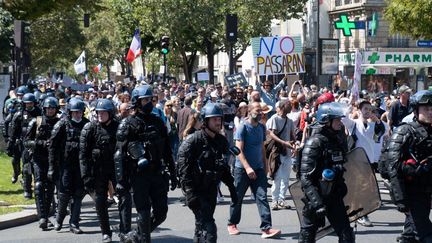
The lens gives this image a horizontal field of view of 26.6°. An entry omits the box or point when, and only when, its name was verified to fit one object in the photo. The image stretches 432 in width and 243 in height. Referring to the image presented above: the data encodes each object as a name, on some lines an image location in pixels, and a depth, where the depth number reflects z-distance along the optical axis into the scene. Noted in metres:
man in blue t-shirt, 11.20
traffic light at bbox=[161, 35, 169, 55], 32.44
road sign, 42.03
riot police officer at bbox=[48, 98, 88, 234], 11.51
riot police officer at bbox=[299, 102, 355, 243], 8.32
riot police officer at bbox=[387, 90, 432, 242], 8.32
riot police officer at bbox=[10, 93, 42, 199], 14.04
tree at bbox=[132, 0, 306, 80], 47.47
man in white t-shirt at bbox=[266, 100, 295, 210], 13.71
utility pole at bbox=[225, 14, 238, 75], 26.52
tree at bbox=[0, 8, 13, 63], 26.89
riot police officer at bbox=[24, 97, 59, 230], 12.07
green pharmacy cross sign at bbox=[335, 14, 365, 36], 34.32
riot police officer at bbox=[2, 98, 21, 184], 15.73
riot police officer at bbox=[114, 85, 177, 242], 9.62
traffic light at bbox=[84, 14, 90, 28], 37.95
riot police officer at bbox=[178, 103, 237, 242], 9.11
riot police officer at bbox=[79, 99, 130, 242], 10.64
